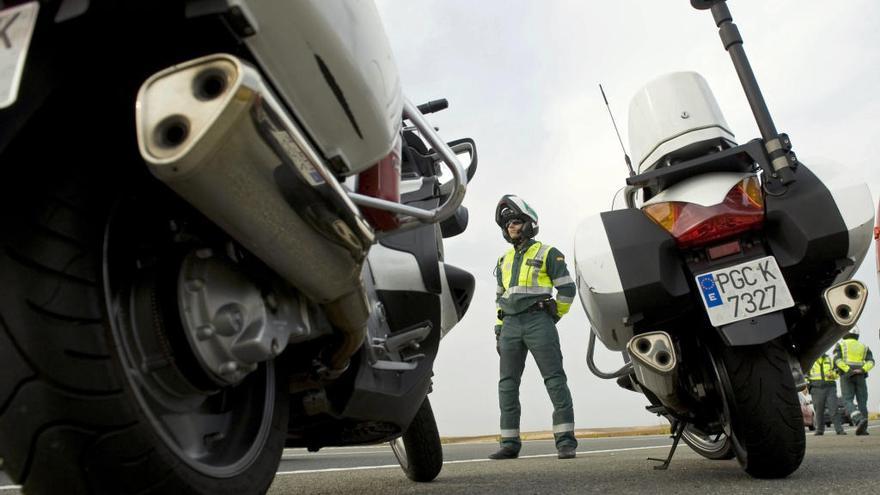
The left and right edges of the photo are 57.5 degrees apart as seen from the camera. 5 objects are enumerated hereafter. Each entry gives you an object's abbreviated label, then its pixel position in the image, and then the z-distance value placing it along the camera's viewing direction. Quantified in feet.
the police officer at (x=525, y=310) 19.94
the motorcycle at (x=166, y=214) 4.06
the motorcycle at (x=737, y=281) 9.55
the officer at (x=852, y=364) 42.42
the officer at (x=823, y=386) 43.93
